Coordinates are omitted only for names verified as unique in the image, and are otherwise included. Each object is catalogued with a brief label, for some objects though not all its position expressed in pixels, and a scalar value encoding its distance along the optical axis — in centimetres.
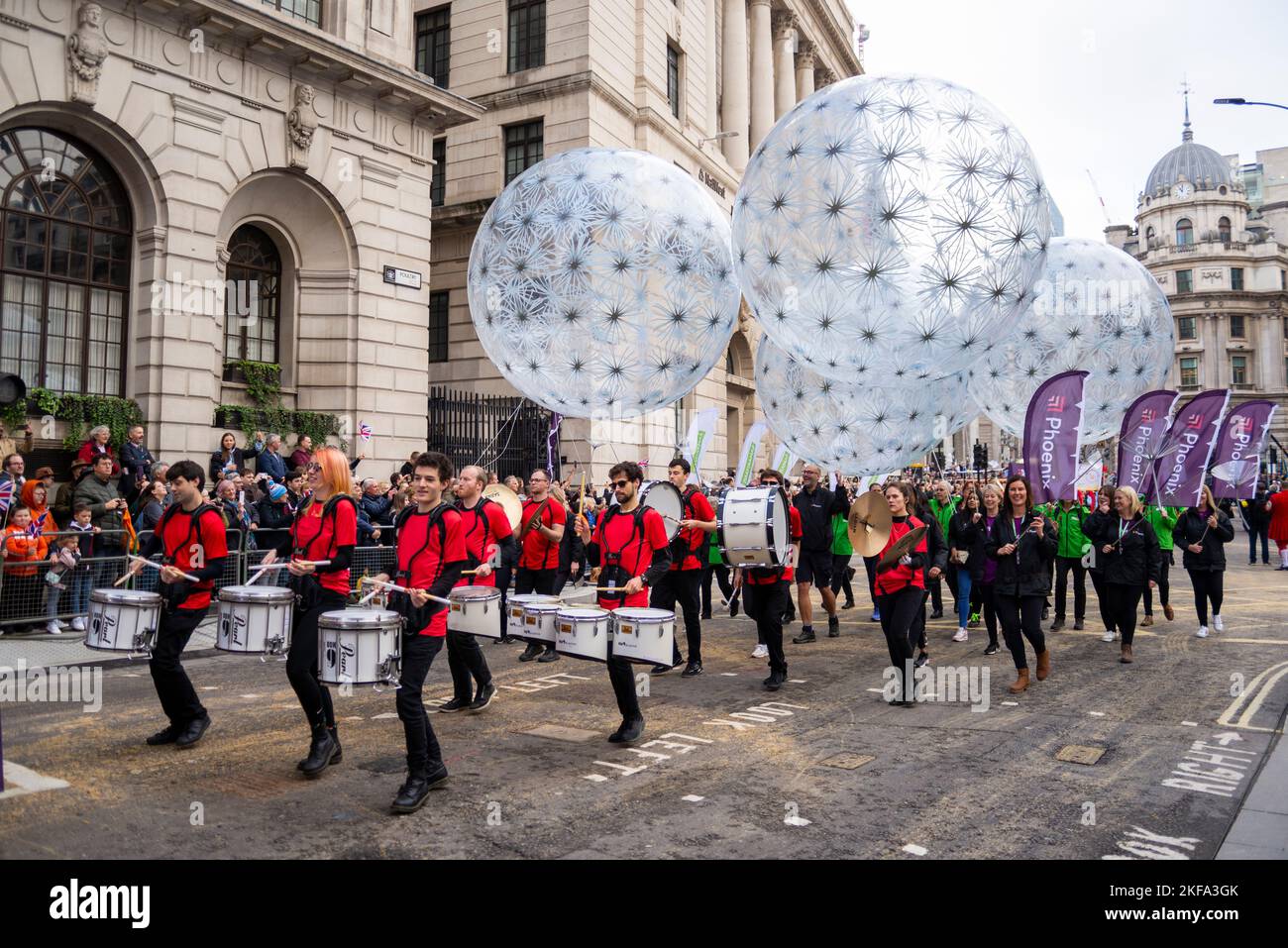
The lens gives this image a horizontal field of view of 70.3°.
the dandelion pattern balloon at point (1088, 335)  1427
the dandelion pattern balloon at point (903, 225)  758
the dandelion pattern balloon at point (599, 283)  1032
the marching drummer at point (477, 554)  636
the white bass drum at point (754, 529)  943
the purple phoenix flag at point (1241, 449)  1392
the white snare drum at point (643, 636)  667
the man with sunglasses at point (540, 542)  1034
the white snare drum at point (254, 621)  637
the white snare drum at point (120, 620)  653
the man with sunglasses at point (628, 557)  705
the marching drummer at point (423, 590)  559
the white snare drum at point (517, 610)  726
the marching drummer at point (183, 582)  673
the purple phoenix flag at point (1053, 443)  1034
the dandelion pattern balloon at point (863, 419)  1132
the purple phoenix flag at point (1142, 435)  1276
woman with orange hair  625
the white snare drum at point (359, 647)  558
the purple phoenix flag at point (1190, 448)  1243
